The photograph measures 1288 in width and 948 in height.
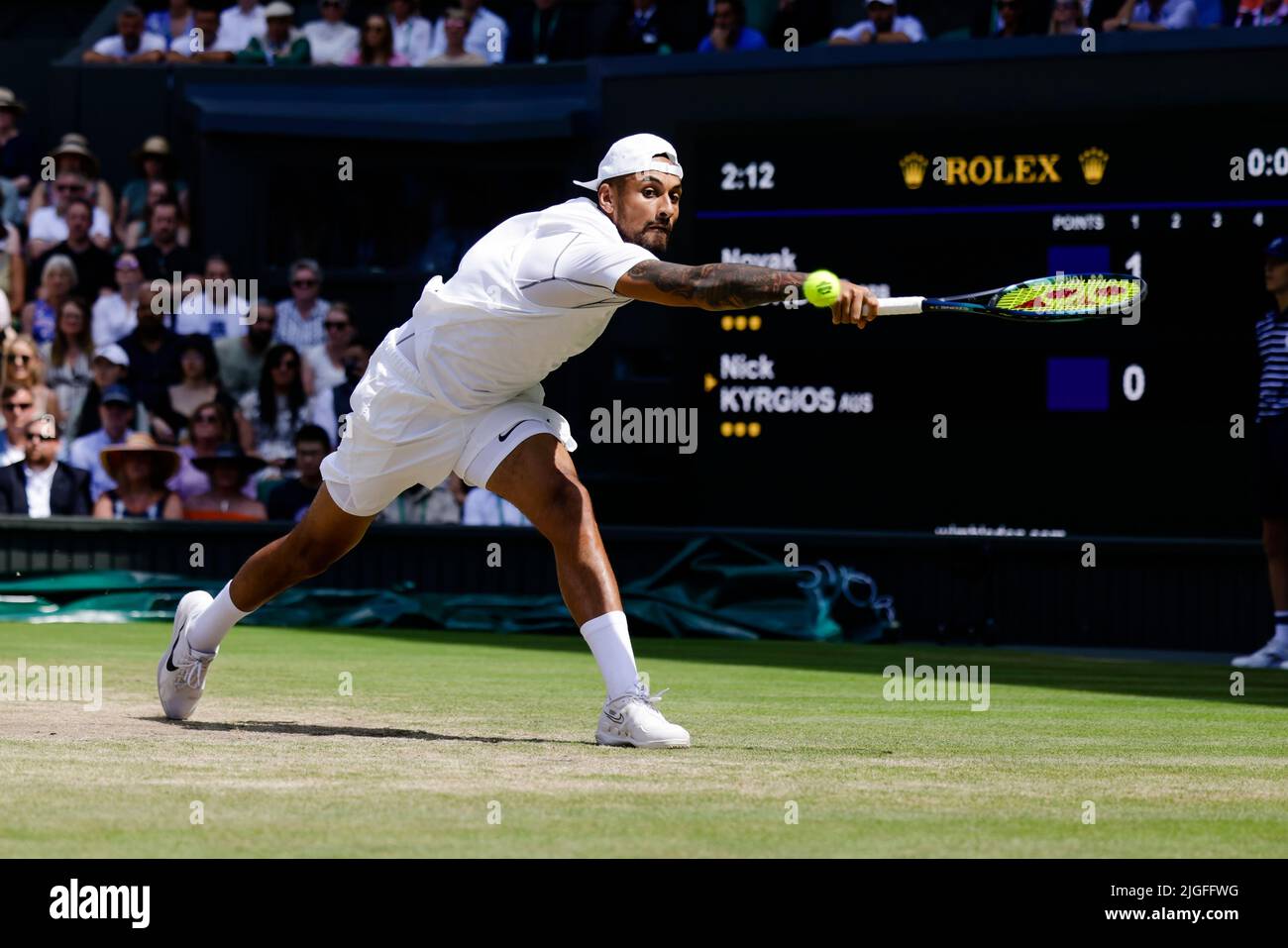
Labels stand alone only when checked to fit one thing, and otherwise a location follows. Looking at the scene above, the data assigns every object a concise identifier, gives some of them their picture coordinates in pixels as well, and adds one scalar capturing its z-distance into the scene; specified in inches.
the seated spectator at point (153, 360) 571.5
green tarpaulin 492.7
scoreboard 480.7
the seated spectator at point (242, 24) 672.4
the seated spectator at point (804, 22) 575.2
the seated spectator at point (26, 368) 545.3
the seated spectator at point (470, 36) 636.1
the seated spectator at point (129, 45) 680.4
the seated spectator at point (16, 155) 656.4
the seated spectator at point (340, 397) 549.6
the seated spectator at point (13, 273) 611.5
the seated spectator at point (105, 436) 550.6
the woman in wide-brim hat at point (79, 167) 625.6
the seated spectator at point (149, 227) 619.5
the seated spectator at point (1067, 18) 524.7
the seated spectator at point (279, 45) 653.9
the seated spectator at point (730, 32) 569.0
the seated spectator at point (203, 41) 673.6
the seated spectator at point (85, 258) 612.4
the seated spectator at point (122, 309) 594.5
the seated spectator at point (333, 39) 662.5
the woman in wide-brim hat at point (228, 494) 536.1
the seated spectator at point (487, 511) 541.3
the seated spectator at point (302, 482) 525.3
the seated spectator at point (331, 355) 567.8
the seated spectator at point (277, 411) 561.9
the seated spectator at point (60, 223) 621.6
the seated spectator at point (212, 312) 590.2
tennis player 254.8
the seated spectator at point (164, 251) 603.5
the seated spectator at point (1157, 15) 530.0
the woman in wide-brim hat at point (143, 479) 540.4
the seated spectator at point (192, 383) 564.4
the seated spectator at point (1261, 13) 505.0
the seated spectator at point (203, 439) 544.1
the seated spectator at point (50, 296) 598.5
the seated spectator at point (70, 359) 581.9
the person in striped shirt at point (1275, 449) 433.7
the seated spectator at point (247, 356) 575.2
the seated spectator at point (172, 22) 679.1
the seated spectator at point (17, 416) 540.7
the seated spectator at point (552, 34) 629.9
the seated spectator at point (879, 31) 560.7
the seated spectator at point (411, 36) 651.9
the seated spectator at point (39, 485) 527.5
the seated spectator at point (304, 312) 582.9
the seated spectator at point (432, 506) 543.8
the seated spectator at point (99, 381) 566.3
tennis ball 231.8
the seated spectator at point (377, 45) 646.5
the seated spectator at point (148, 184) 631.8
